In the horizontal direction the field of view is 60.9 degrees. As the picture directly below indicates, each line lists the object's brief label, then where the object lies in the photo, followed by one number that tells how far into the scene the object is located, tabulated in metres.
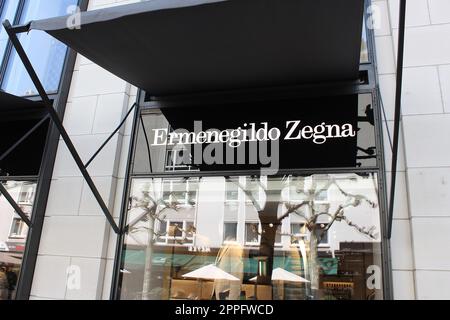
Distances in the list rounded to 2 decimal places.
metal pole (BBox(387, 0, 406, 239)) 2.49
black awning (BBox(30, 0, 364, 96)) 2.82
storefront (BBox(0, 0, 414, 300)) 3.18
